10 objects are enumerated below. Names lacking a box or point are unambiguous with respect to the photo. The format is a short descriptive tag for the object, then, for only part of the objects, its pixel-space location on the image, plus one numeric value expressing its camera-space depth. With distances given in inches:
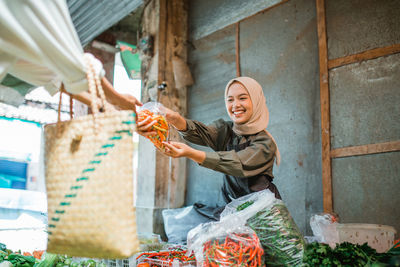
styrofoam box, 86.7
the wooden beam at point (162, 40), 179.9
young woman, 86.3
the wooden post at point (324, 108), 120.3
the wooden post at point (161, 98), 172.1
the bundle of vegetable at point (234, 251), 69.9
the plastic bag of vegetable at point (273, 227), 75.7
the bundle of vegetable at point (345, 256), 72.0
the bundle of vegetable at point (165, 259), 81.4
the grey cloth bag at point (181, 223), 149.3
